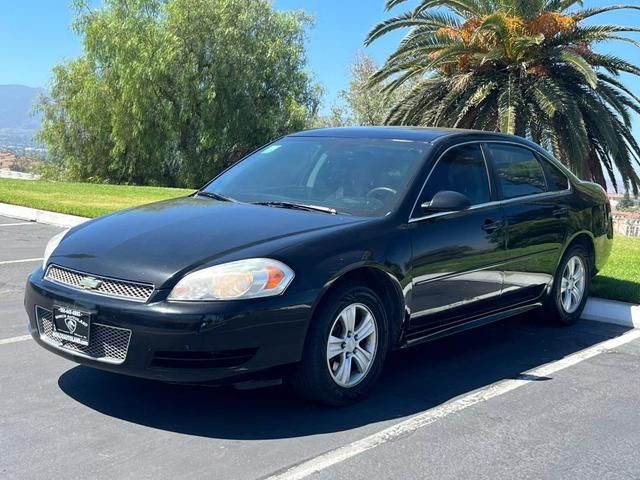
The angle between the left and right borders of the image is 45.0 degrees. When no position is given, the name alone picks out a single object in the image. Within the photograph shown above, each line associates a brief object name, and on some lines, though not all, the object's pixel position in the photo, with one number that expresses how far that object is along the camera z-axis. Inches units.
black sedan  151.5
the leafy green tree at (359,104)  1556.3
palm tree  614.5
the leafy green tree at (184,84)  1240.2
